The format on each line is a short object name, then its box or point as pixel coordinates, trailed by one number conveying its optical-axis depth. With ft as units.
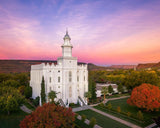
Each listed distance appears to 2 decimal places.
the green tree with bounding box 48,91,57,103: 104.60
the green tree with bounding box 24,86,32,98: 138.31
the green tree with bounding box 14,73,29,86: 183.01
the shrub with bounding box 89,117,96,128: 69.61
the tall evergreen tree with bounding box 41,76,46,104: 110.37
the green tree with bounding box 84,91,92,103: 119.96
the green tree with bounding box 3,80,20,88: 154.99
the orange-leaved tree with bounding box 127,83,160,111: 85.76
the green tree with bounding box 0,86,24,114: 89.51
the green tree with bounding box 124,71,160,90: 146.92
